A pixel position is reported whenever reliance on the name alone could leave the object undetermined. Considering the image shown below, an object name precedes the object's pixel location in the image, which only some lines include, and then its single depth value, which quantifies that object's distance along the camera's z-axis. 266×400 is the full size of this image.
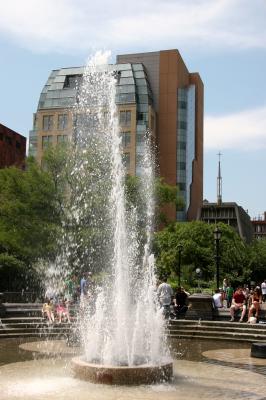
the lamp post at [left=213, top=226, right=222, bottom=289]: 28.85
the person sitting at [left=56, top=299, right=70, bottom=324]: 19.45
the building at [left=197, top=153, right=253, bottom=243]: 112.12
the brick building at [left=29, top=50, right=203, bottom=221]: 88.94
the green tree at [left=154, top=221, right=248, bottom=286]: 53.56
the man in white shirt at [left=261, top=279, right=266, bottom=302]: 33.44
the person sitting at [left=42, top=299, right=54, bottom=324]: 19.31
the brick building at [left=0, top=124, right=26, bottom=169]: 81.38
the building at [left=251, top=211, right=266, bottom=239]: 165.95
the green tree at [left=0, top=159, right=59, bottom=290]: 34.91
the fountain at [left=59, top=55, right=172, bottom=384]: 10.56
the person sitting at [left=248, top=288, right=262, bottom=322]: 19.31
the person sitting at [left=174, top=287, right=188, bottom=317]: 20.64
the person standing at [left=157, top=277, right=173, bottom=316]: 19.69
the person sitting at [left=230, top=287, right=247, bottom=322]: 19.77
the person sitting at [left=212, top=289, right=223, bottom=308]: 20.98
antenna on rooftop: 166.12
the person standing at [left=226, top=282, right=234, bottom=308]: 25.09
